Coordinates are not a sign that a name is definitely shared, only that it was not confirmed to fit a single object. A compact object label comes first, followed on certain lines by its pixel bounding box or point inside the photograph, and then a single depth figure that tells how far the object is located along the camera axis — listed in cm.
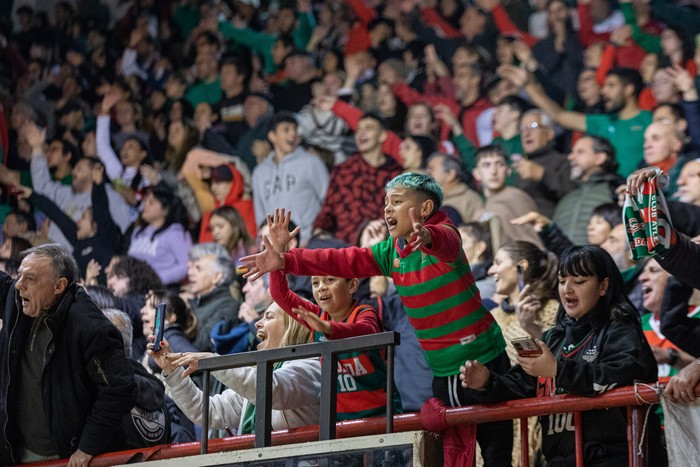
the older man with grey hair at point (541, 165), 1357
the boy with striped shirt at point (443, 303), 691
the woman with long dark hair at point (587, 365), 628
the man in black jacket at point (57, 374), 756
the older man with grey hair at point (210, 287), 1204
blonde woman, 729
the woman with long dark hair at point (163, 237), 1463
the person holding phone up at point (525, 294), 939
